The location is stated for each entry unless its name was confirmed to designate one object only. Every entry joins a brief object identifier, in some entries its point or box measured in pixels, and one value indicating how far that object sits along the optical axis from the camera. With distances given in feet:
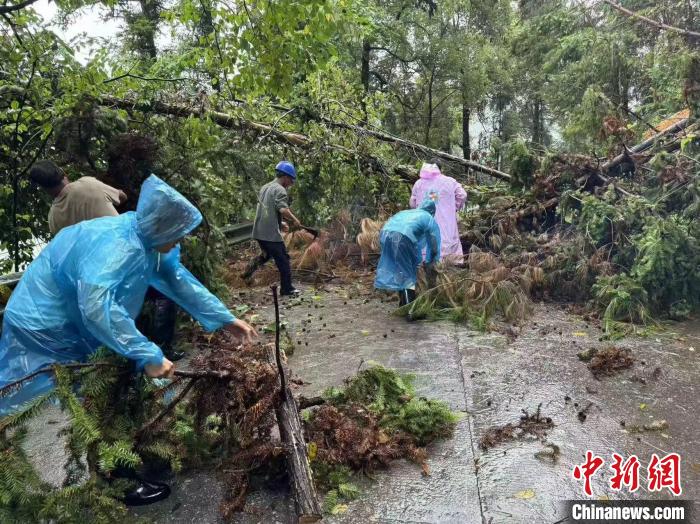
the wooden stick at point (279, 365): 8.90
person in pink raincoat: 26.50
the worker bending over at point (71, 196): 15.15
